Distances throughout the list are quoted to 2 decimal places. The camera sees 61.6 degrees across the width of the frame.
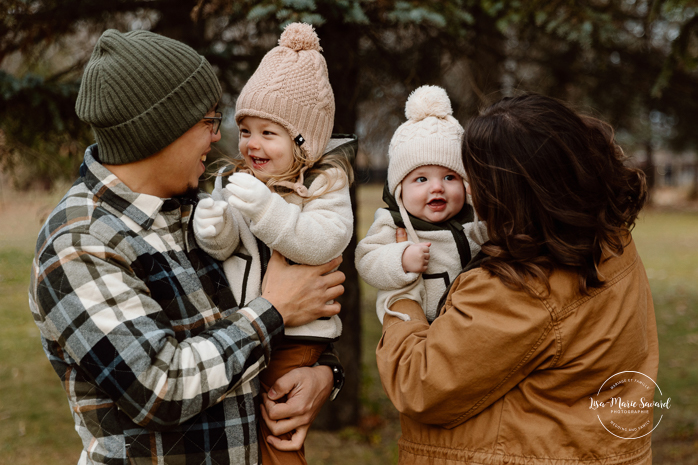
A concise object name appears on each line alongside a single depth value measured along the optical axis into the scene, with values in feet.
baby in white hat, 7.14
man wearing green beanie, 5.21
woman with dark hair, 5.47
